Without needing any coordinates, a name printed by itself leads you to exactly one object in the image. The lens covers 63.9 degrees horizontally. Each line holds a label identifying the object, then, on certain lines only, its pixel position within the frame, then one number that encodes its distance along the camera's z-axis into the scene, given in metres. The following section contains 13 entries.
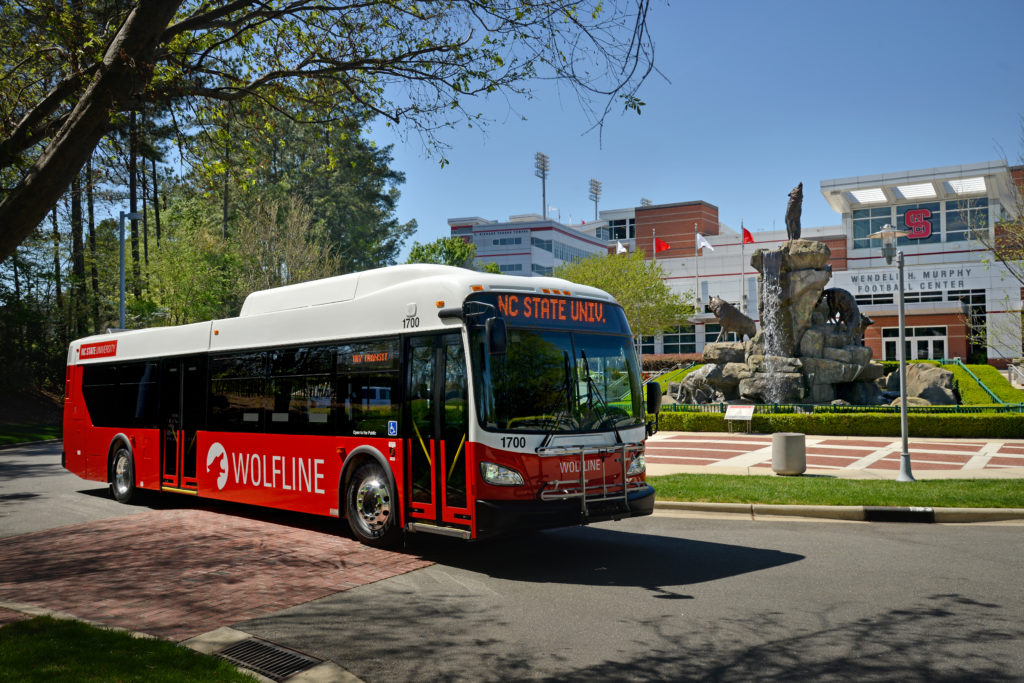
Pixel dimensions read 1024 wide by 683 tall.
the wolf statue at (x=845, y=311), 31.70
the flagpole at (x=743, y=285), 63.28
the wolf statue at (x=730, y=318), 35.19
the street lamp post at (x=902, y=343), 14.75
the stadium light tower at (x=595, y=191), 138.38
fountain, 30.28
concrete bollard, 15.61
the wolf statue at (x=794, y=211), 32.88
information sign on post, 24.47
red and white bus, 8.48
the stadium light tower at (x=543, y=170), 122.56
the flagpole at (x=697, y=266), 65.82
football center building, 54.50
